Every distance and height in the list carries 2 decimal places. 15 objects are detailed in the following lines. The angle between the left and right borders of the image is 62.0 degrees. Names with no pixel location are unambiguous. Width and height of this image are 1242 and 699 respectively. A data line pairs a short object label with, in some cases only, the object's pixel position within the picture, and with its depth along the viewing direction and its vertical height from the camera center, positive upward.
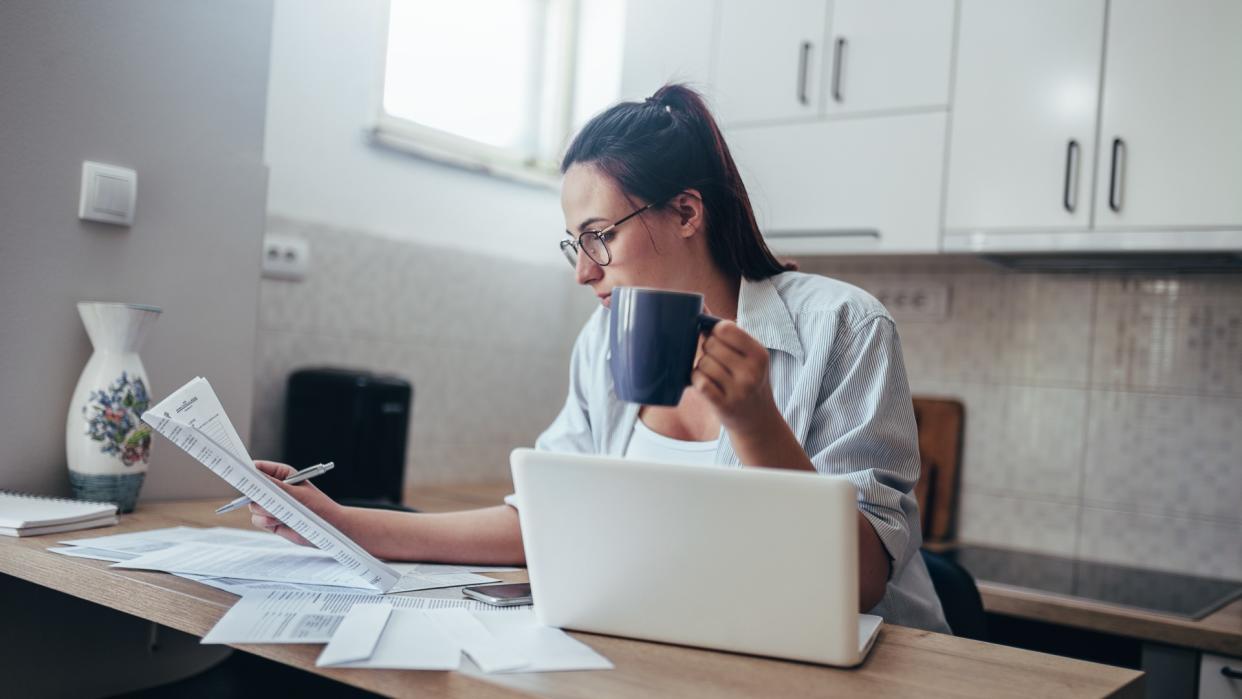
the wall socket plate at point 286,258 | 2.14 +0.16
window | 2.51 +0.72
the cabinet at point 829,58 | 2.16 +0.69
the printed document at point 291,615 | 0.80 -0.24
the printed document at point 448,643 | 0.77 -0.24
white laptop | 0.78 -0.15
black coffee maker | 2.08 -0.19
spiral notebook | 1.24 -0.25
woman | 1.16 +0.02
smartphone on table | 1.00 -0.24
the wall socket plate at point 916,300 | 2.46 +0.20
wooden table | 0.75 -0.24
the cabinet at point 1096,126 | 1.89 +0.52
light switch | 1.54 +0.19
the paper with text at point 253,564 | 1.04 -0.25
